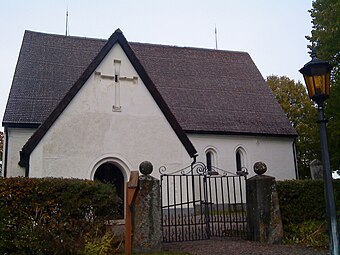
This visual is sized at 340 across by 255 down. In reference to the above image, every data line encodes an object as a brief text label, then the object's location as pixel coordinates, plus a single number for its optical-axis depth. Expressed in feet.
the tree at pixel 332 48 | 55.42
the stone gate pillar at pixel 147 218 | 32.19
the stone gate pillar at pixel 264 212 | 36.42
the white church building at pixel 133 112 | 50.65
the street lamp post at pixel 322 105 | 20.72
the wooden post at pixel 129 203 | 29.81
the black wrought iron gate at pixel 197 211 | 38.17
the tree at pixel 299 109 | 101.71
